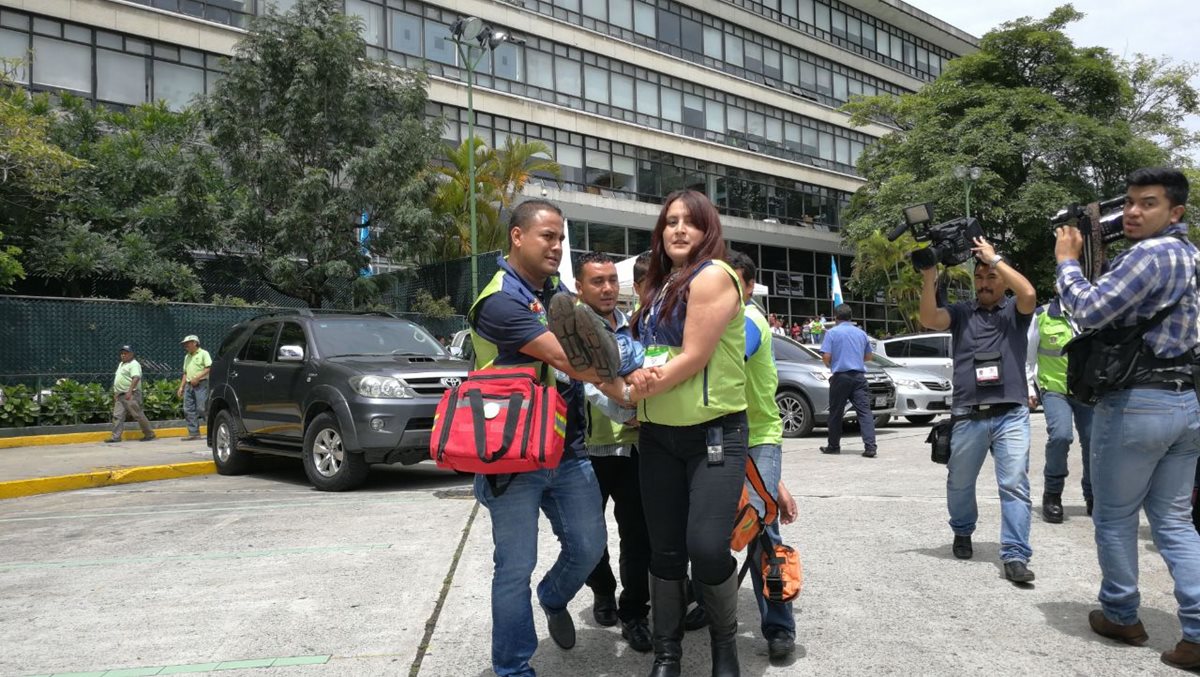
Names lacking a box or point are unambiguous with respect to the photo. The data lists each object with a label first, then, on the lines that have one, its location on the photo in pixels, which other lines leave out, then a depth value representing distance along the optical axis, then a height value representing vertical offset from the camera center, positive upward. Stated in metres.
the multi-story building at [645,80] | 24.08 +9.17
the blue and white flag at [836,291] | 34.37 +2.37
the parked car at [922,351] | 17.00 +0.06
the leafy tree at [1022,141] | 32.38 +7.44
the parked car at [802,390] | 13.46 -0.47
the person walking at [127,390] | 15.45 -0.27
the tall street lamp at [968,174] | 29.77 +5.74
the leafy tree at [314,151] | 21.91 +5.12
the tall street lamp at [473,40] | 18.34 +6.51
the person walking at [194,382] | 15.61 -0.16
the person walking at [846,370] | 11.19 -0.16
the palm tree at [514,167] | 27.02 +5.71
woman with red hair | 3.29 -0.23
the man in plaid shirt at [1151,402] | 3.73 -0.21
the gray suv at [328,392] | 8.94 -0.23
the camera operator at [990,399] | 5.10 -0.26
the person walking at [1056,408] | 6.75 -0.42
